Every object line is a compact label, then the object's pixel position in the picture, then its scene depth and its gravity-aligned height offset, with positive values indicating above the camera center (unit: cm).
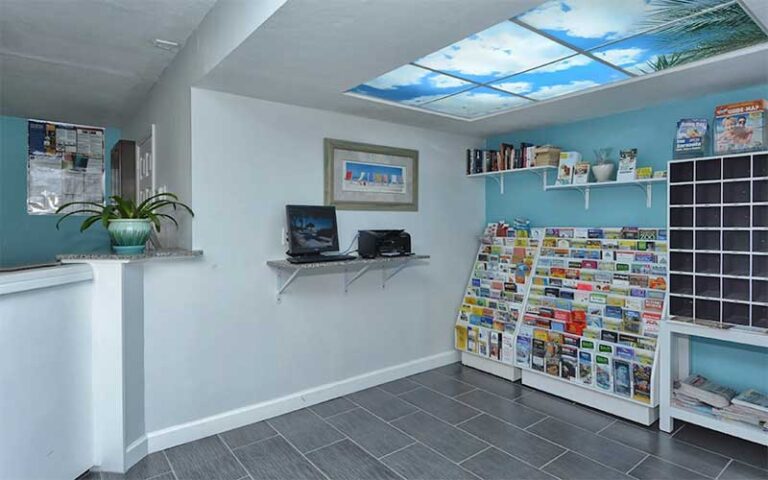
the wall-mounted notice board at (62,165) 430 +71
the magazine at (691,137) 272 +62
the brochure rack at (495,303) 371 -67
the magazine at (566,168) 350 +53
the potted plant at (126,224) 240 +5
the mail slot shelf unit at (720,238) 250 -4
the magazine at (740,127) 248 +63
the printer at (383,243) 325 -9
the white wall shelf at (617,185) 310 +37
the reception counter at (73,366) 191 -69
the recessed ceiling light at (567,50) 191 +99
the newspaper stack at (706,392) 261 -102
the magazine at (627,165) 314 +50
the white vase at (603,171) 330 +48
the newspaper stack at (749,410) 243 -106
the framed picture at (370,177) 333 +47
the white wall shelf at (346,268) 287 -29
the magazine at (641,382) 281 -102
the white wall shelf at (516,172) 370 +55
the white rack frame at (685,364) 242 -91
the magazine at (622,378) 291 -102
